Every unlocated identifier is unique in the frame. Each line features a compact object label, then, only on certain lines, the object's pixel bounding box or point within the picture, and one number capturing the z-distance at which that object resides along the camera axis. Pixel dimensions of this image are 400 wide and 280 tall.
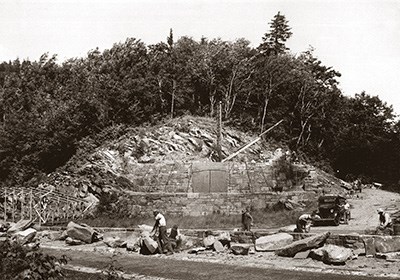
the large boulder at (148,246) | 18.33
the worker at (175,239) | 18.98
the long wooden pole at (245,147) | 42.20
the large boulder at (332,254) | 15.08
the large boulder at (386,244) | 16.03
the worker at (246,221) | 22.06
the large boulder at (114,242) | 20.41
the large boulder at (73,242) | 21.16
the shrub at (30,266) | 8.91
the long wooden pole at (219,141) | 42.69
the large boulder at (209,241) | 18.83
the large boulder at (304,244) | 16.64
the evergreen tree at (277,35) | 66.11
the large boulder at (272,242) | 17.81
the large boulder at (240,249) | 17.56
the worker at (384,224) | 20.12
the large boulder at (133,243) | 19.39
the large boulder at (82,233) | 21.41
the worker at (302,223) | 20.39
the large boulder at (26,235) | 20.26
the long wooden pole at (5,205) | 28.55
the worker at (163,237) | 18.52
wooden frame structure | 29.22
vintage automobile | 26.56
